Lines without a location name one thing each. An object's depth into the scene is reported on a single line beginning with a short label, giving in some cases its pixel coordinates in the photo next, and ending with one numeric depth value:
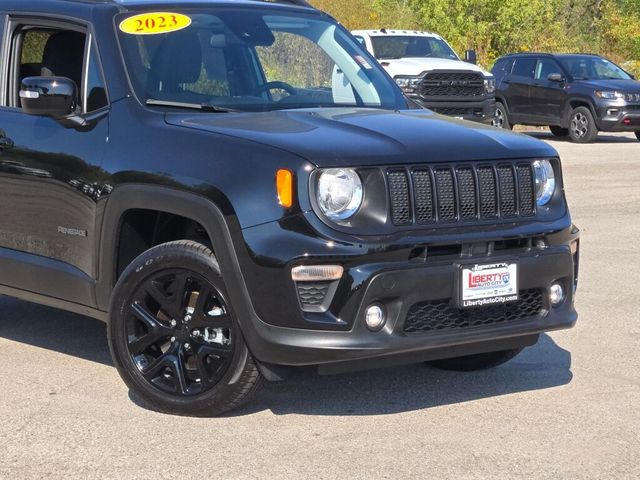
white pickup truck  20.81
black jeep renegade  5.25
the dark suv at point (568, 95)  23.58
